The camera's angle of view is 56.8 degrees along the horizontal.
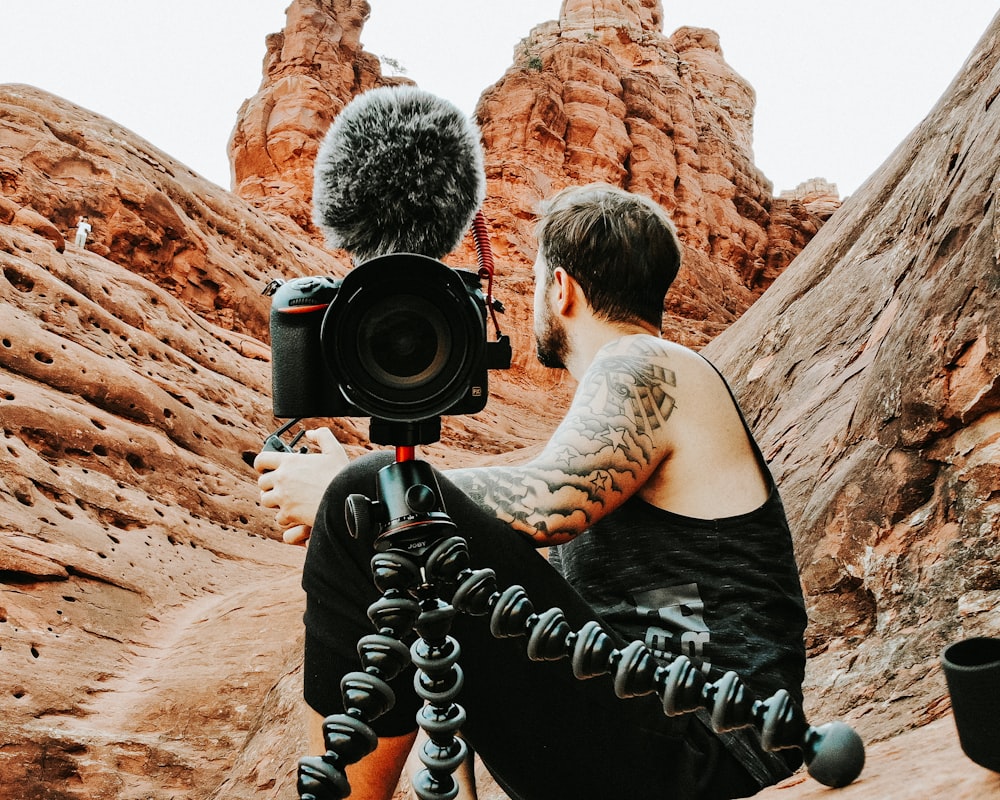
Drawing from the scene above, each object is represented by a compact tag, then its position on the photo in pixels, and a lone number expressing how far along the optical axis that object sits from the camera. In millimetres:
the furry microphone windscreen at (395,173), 641
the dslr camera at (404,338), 523
